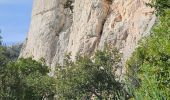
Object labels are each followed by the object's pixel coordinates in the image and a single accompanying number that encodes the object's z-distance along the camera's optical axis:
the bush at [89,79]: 49.09
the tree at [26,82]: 44.17
